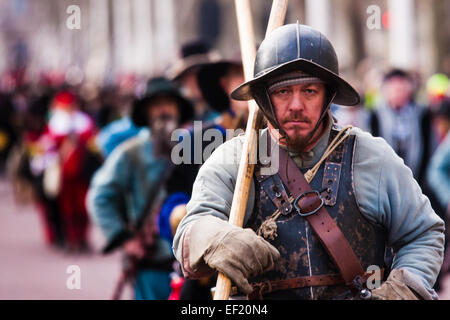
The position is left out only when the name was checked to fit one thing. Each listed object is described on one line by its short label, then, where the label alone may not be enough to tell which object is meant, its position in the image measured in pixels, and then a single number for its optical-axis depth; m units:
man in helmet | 7.62
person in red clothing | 28.44
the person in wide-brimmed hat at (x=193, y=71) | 15.12
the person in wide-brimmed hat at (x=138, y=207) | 13.77
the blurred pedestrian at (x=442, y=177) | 18.03
